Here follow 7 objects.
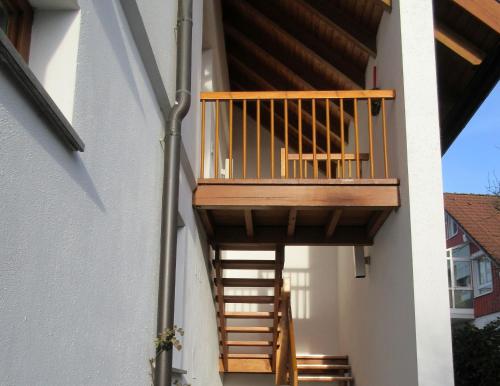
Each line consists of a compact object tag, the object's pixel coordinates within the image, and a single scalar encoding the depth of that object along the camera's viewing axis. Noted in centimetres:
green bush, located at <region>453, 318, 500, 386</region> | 748
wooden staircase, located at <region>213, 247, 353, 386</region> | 666
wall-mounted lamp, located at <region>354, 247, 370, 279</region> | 650
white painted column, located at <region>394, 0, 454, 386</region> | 459
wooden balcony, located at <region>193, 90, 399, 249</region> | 531
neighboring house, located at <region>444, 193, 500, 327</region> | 1568
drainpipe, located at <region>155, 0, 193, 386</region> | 364
